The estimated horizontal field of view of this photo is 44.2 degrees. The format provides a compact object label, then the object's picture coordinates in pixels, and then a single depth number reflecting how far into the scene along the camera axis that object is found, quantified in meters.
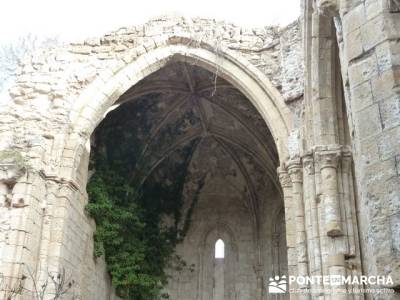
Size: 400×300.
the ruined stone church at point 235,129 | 3.05
